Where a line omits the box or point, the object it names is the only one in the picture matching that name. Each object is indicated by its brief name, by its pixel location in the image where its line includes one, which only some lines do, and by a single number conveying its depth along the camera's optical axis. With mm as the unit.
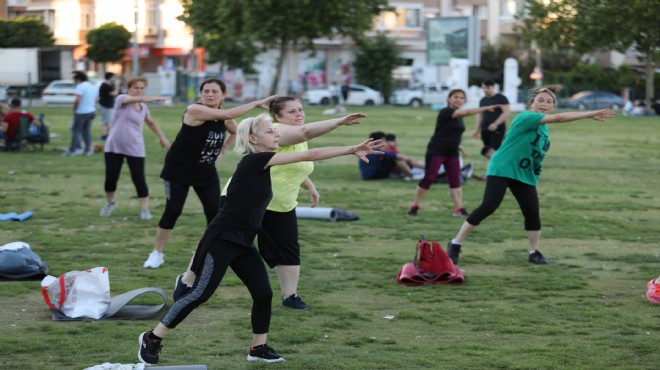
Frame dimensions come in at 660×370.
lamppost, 68750
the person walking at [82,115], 24578
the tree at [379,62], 73062
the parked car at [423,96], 67188
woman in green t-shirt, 10242
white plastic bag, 8062
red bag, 9758
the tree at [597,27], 35812
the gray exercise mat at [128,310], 8078
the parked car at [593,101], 64750
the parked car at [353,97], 66750
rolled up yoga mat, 14086
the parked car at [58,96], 56688
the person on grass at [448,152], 14453
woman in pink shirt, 12805
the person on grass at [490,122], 18141
